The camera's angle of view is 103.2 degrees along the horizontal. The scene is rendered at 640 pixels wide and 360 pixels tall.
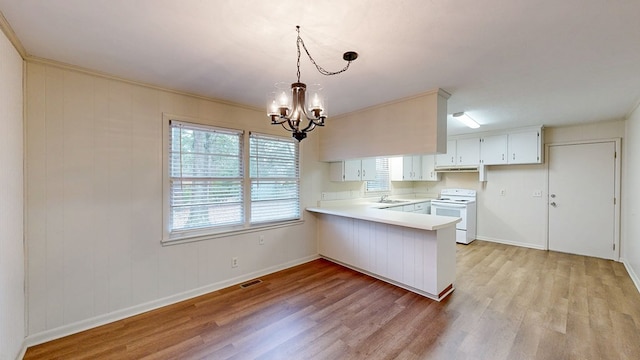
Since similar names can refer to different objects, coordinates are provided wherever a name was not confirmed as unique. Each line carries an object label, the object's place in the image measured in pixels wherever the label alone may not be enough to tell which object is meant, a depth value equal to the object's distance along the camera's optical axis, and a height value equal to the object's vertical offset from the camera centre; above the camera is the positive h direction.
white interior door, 4.27 -0.35
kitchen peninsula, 2.90 -0.90
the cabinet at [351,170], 4.35 +0.14
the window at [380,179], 5.46 -0.02
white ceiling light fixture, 3.84 +0.98
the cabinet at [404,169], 5.84 +0.22
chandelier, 1.76 +0.50
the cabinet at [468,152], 5.43 +0.59
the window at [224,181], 2.93 -0.05
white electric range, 5.23 -0.65
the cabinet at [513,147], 4.71 +0.62
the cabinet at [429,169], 6.09 +0.23
